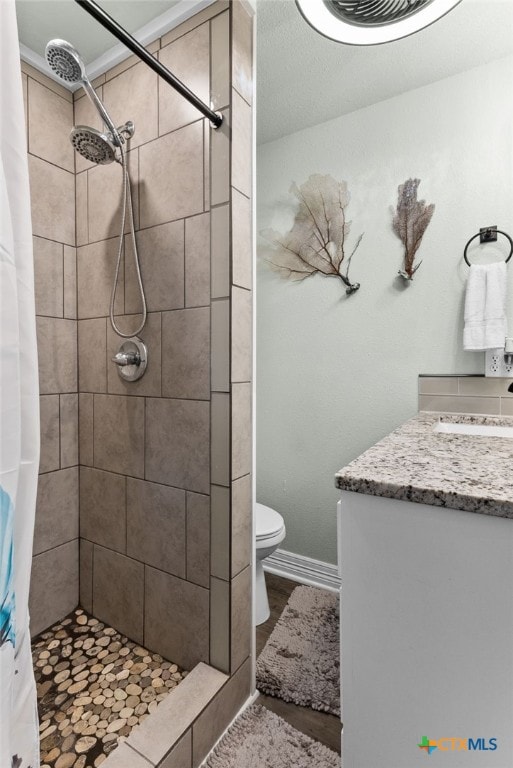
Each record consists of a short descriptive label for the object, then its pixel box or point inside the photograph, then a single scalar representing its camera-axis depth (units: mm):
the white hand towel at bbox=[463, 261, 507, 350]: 1588
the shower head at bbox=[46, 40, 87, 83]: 1002
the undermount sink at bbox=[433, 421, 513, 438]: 1495
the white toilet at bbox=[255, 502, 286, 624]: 1615
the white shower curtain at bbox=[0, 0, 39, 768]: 550
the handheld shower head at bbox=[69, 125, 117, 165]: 1157
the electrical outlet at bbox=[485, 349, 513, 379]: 1640
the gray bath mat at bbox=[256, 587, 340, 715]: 1347
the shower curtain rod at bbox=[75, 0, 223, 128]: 858
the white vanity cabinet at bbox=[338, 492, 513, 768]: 714
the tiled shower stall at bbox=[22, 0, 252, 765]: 1221
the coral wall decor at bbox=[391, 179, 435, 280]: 1787
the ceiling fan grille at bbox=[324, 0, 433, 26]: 1064
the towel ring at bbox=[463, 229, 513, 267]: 1603
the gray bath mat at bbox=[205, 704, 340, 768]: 1128
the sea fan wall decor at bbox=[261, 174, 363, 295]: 1990
